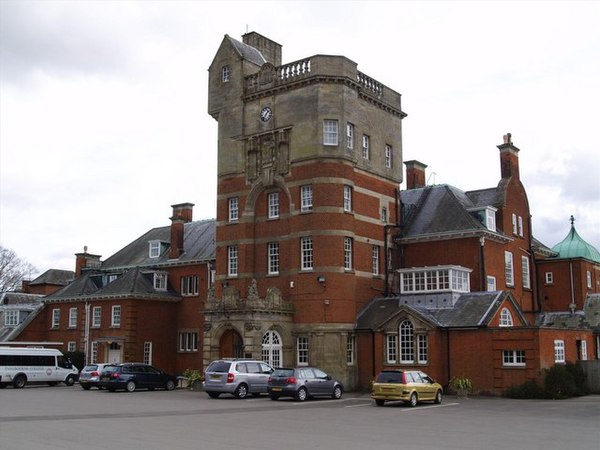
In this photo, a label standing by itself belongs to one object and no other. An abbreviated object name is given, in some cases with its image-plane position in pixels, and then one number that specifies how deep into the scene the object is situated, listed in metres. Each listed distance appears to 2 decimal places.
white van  44.34
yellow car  29.27
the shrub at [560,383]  34.59
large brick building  39.38
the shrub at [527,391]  34.69
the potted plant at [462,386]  36.19
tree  91.25
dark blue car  38.78
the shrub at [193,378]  42.06
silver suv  33.41
